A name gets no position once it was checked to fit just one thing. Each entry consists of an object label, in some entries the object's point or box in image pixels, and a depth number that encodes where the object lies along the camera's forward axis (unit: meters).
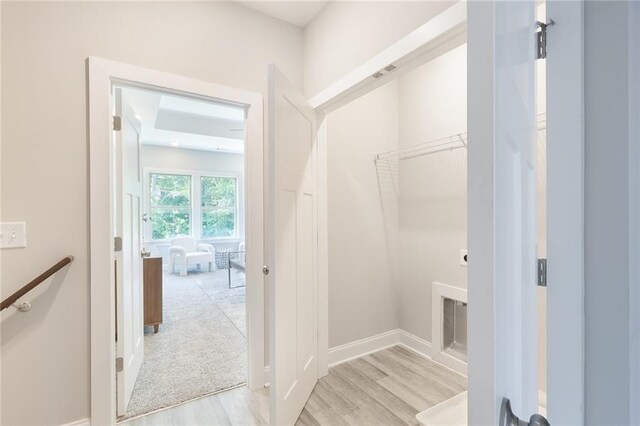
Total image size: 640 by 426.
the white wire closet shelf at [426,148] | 2.24
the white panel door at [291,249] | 1.43
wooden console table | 3.02
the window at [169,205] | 6.50
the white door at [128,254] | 1.79
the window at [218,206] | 7.07
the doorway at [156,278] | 1.62
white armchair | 6.09
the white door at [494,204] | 0.44
